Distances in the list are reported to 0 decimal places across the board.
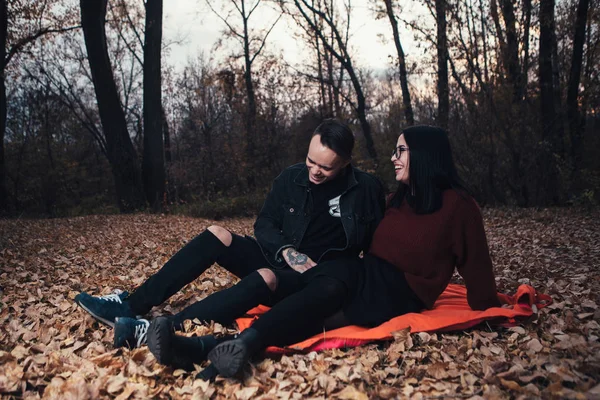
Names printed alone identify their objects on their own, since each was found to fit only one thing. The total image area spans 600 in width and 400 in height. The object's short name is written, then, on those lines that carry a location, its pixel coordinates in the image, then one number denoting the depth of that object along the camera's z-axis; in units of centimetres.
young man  293
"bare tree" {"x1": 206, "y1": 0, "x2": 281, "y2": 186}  1986
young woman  272
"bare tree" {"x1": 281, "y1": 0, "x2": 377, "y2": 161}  1586
